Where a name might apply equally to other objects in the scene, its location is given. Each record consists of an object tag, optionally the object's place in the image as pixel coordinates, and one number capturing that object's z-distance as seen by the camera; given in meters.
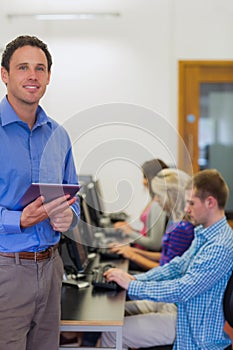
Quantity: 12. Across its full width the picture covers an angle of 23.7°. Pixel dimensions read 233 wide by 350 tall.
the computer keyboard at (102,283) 2.50
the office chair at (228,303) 2.27
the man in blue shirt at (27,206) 1.76
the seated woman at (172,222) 2.84
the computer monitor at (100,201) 3.71
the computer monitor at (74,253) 2.57
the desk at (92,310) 2.10
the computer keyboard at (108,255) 3.29
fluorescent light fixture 5.47
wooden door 5.73
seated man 2.29
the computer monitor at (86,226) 2.80
